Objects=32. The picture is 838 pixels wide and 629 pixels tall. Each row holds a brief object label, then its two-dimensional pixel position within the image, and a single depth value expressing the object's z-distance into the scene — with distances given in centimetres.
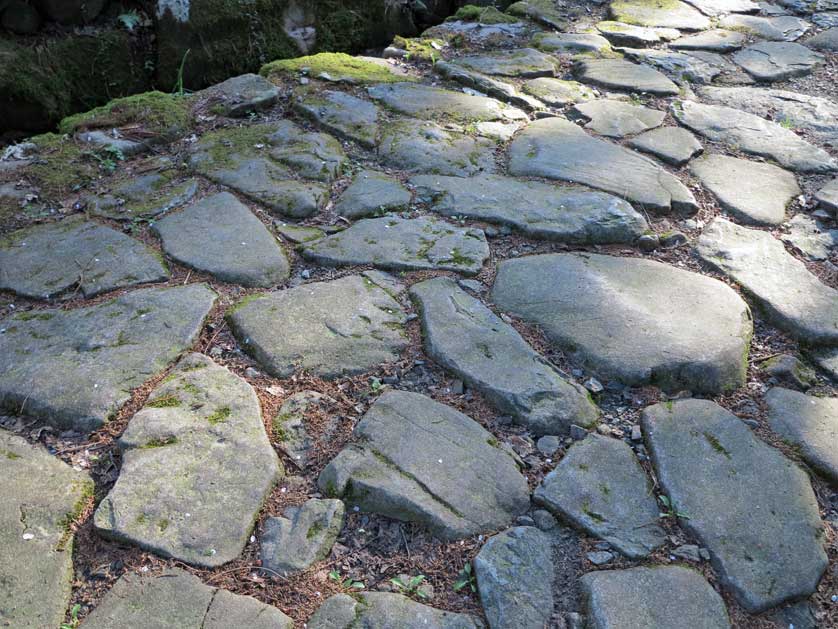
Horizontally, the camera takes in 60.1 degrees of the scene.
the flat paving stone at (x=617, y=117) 327
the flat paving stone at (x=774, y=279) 218
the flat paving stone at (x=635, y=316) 194
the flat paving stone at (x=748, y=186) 275
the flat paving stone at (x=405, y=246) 231
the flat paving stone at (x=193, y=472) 144
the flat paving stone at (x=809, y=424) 174
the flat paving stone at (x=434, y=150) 286
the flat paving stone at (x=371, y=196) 258
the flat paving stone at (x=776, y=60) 403
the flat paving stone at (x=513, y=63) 376
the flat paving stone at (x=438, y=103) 328
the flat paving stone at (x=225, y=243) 223
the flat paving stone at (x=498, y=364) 181
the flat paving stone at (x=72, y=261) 214
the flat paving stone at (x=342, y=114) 304
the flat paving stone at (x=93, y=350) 173
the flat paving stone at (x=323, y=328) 191
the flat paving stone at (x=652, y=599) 137
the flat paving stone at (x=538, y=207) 250
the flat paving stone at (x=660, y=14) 462
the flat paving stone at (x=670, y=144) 307
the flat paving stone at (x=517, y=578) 137
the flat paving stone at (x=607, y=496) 153
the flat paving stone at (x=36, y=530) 132
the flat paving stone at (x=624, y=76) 370
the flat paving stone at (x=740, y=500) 146
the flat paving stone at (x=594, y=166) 274
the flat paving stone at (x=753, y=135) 313
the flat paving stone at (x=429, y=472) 154
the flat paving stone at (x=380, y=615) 134
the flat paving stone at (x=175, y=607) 131
